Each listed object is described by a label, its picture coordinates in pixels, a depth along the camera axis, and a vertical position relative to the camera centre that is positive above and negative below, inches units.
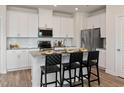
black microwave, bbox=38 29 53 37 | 165.6 +20.9
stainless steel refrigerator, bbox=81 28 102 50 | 160.8 +9.4
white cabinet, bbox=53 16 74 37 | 180.6 +36.3
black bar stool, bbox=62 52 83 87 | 89.5 -16.8
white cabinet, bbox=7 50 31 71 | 143.7 -26.0
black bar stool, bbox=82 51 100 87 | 98.4 -16.3
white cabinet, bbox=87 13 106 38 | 154.1 +41.0
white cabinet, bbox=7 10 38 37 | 149.9 +35.1
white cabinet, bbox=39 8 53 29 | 166.2 +48.9
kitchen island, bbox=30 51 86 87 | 92.9 -25.4
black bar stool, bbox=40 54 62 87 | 80.5 -17.2
